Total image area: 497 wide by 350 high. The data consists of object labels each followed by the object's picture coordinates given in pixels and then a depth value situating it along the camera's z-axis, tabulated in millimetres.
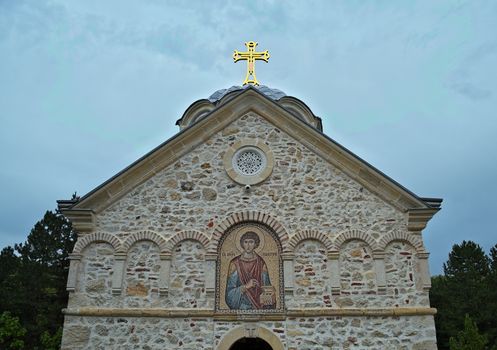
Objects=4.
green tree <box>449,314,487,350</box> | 18781
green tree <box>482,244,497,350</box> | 22691
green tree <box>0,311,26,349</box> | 17838
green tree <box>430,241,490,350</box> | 23703
